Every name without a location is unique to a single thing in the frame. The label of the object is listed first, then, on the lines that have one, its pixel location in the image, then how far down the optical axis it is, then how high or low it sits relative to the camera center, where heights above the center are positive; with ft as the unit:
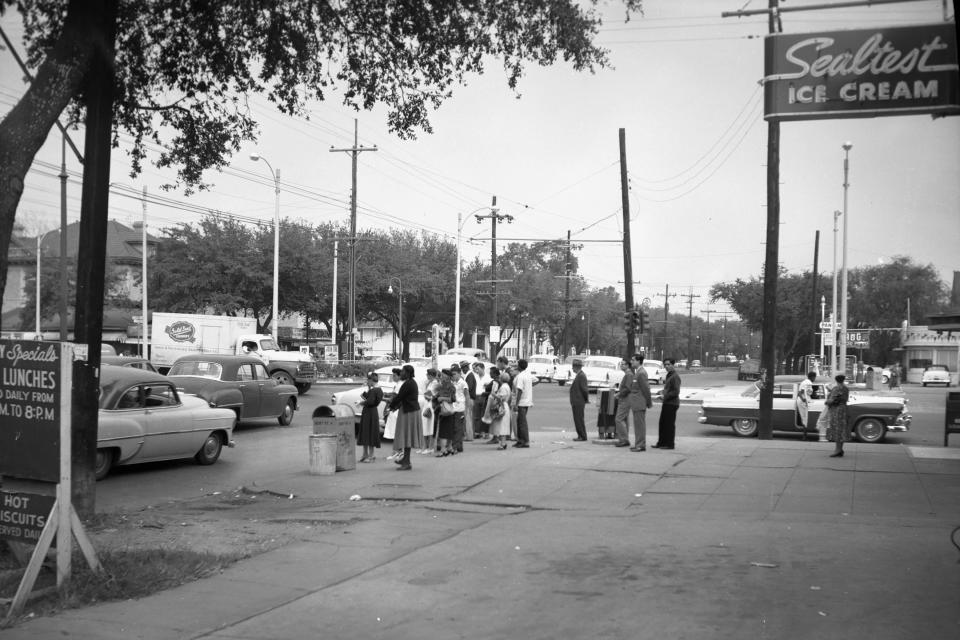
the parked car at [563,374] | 155.33 -6.04
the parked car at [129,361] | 68.29 -2.23
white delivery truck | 122.93 -0.52
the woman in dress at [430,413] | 52.70 -4.50
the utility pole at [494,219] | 162.09 +22.24
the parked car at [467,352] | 139.91 -2.28
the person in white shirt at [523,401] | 56.34 -3.94
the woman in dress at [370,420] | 50.37 -4.76
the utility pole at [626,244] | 95.20 +10.34
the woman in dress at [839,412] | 50.83 -4.02
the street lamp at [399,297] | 192.29 +8.76
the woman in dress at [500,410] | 56.70 -4.57
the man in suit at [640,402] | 53.61 -3.71
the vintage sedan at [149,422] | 44.04 -4.68
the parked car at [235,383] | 64.39 -3.65
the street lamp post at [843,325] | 120.09 +2.54
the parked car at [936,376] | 180.45 -6.52
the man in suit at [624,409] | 54.75 -4.33
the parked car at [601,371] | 137.49 -4.88
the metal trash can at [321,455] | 45.60 -6.13
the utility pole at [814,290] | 170.61 +10.13
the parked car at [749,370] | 205.38 -6.53
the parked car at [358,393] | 64.13 -4.22
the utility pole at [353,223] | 140.15 +18.11
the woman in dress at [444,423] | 52.49 -5.12
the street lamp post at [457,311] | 167.32 +5.26
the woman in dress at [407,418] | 46.60 -4.29
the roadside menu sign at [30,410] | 22.06 -1.97
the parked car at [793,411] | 64.23 -5.20
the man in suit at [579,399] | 61.75 -4.16
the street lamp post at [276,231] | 131.64 +15.62
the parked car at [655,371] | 162.79 -5.70
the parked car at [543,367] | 166.20 -5.24
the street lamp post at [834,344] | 135.95 -0.14
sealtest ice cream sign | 31.40 +10.15
